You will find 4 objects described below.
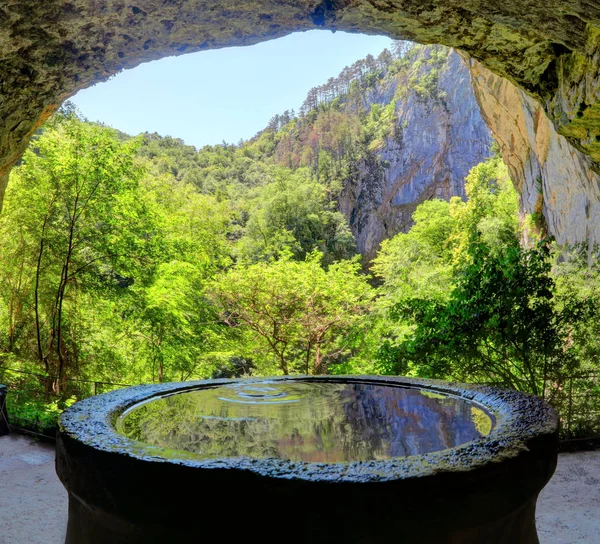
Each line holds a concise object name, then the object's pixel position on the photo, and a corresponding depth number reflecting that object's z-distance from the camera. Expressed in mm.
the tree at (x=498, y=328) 5211
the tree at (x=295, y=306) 10562
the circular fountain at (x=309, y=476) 1136
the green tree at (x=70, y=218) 9258
